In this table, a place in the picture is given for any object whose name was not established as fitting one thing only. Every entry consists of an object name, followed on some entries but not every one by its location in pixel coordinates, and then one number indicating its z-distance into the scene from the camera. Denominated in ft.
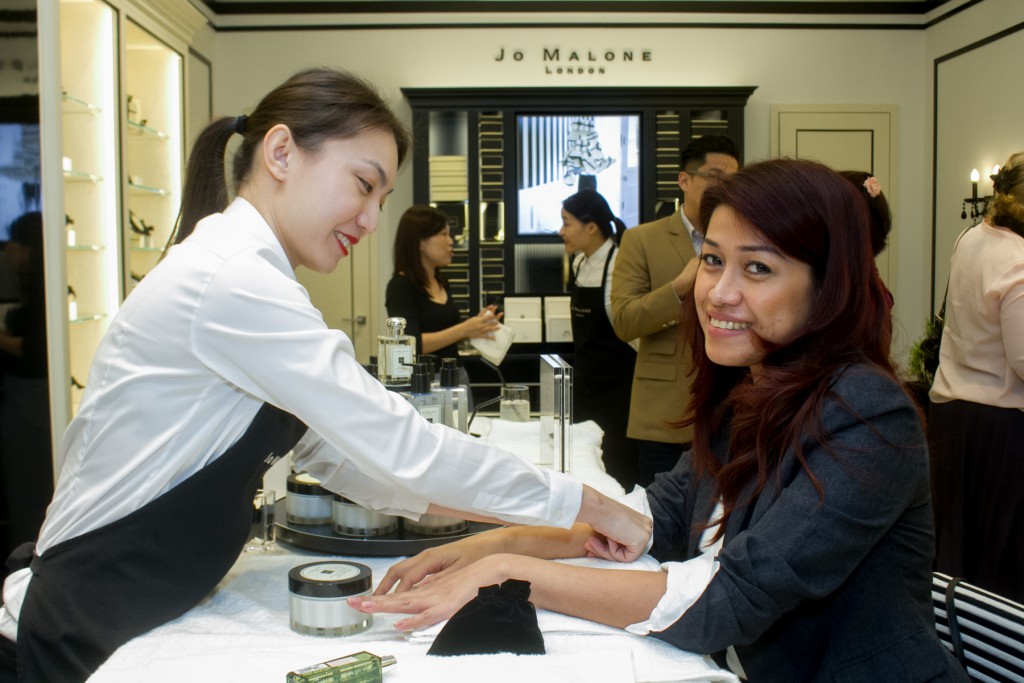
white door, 20.31
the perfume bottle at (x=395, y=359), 7.11
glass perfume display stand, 6.67
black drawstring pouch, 3.31
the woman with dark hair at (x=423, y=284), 11.54
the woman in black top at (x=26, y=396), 9.93
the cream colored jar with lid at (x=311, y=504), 4.86
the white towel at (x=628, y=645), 3.37
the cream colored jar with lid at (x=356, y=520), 4.74
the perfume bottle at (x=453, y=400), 7.29
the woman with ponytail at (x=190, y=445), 3.57
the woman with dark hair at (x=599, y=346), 11.73
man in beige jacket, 9.70
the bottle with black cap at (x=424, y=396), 6.55
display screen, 9.84
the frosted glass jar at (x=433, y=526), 4.81
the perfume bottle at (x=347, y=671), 2.84
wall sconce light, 14.81
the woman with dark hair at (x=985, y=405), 8.56
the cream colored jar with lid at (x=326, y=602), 3.59
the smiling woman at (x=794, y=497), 3.71
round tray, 4.67
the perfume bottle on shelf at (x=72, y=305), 13.35
